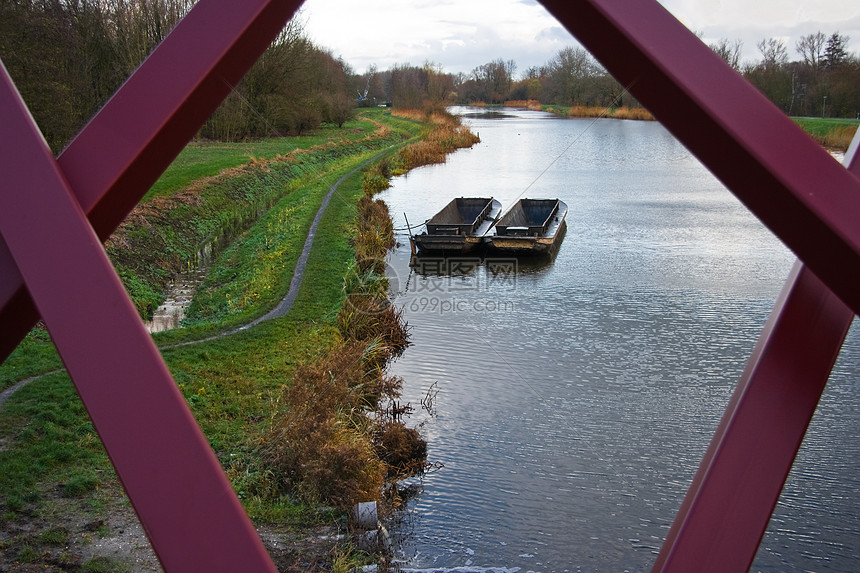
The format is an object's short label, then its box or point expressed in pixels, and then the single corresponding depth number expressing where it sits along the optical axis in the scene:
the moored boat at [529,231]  17.11
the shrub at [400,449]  7.73
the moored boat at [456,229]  17.17
